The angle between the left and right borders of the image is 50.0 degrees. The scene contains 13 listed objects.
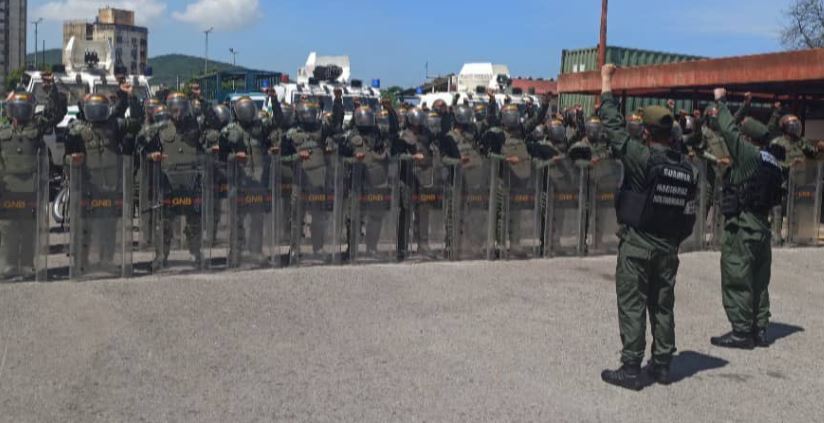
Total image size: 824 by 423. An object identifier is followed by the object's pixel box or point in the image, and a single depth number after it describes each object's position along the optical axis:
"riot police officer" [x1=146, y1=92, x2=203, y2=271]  9.41
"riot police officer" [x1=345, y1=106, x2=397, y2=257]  10.26
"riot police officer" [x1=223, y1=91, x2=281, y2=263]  9.62
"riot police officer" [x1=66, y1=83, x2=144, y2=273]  8.86
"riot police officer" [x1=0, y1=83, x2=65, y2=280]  8.60
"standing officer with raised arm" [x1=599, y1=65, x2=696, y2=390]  5.96
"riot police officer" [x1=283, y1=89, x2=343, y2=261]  9.96
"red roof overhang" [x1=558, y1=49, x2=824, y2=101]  15.30
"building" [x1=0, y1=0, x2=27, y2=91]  76.94
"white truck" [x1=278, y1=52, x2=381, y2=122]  16.73
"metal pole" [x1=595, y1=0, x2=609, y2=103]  21.62
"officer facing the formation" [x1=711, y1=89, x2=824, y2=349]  7.22
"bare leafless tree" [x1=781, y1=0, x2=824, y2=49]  34.66
